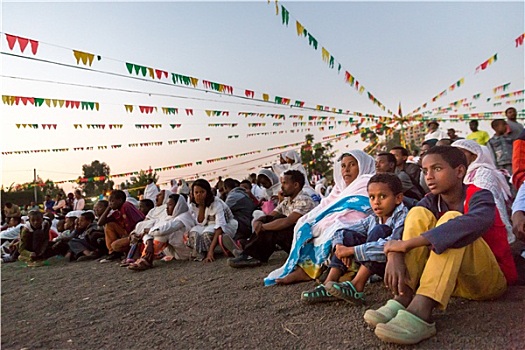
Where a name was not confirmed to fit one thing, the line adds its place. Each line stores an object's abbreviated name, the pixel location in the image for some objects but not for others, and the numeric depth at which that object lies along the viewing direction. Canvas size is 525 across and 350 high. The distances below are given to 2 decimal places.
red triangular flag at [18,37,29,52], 6.00
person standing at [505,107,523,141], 6.79
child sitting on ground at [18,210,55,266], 7.38
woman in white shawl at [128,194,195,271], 5.71
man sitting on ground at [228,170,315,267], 4.36
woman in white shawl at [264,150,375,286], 3.35
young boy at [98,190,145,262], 6.50
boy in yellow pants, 2.01
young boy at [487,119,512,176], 6.41
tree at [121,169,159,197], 23.05
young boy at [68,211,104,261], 7.03
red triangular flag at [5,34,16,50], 5.87
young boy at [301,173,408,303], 2.51
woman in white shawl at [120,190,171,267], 6.00
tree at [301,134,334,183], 34.19
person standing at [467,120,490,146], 8.04
